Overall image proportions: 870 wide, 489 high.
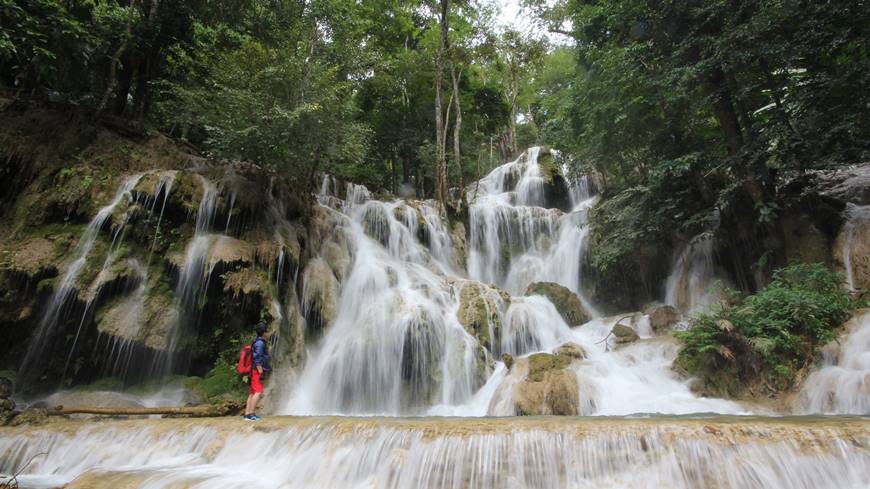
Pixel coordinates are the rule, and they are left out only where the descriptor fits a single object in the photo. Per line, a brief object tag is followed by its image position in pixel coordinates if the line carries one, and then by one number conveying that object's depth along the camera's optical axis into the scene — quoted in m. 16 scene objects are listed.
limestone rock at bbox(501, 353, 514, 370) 8.91
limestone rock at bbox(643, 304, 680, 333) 10.13
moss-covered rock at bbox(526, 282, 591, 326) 11.62
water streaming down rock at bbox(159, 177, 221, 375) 8.62
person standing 6.55
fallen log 6.73
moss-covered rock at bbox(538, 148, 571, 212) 20.03
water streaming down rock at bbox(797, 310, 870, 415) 5.80
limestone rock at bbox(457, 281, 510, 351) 9.97
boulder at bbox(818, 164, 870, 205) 9.96
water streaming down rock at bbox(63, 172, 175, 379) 8.11
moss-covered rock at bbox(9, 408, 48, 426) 6.31
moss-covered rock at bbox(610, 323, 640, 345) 9.63
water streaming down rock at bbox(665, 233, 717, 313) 11.46
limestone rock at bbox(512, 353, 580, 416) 7.16
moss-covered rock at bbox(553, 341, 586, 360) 8.74
